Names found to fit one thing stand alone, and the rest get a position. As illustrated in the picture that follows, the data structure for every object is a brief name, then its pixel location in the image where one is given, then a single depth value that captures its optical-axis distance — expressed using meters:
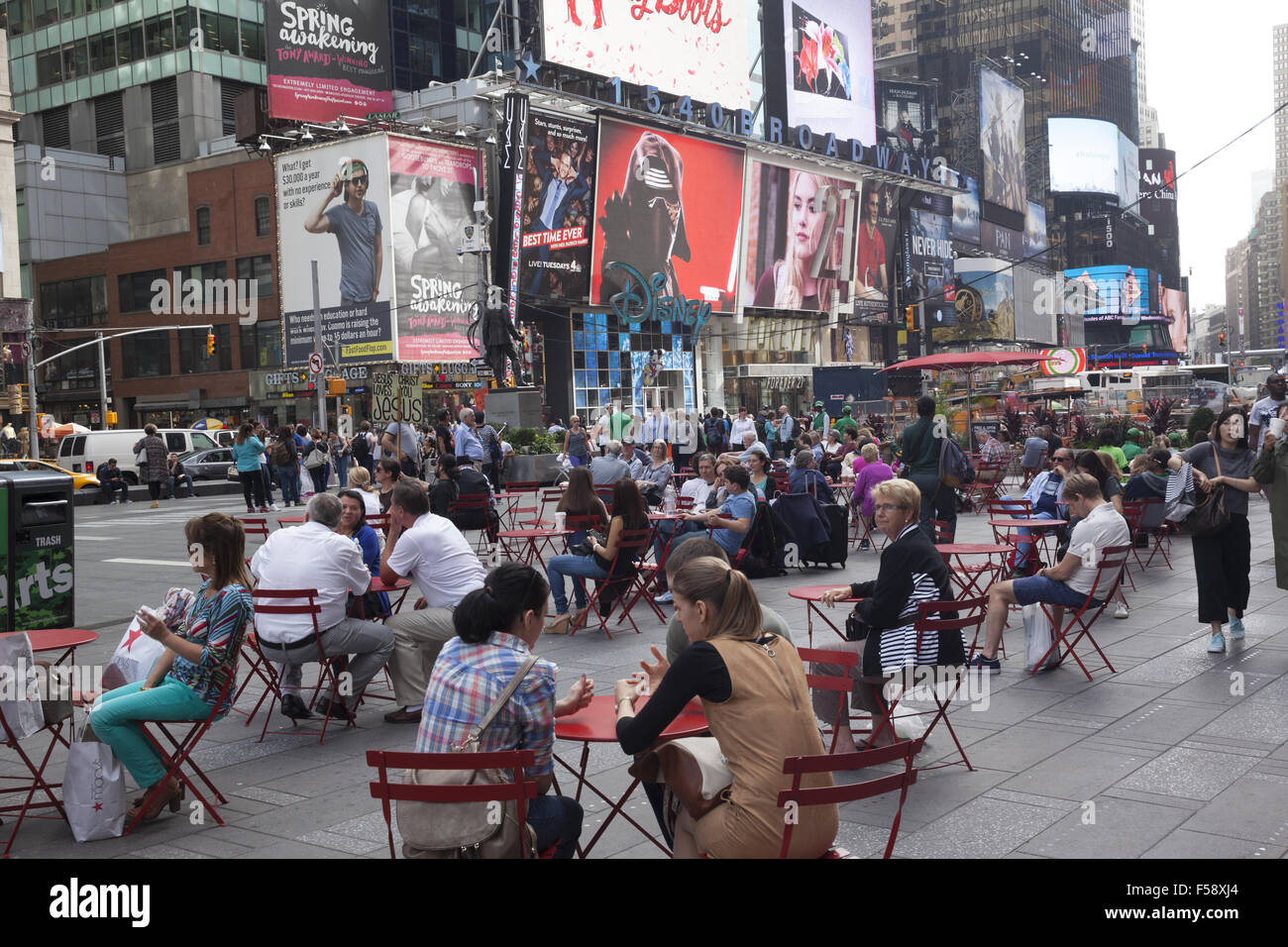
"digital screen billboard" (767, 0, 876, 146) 61.31
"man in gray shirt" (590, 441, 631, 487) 16.61
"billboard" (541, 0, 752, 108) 46.97
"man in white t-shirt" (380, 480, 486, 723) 7.40
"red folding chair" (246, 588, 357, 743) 6.83
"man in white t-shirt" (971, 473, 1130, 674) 8.00
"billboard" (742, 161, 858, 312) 58.59
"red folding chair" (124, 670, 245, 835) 5.41
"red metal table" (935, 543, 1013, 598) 9.22
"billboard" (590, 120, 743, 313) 49.31
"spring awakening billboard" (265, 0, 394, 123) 44.28
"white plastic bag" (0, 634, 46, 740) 5.52
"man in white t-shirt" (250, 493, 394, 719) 7.00
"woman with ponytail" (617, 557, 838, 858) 3.76
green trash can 9.19
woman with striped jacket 6.07
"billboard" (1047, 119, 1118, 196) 117.00
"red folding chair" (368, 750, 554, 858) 3.54
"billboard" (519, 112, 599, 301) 45.97
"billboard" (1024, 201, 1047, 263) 102.19
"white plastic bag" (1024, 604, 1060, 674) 8.23
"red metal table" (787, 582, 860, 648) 7.00
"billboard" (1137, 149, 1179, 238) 148.50
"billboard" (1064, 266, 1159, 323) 126.38
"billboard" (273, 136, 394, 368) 43.88
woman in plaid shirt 4.02
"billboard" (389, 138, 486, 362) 44.03
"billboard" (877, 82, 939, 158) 83.06
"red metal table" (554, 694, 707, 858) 4.25
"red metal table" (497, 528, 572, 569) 11.46
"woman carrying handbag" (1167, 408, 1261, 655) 8.61
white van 33.31
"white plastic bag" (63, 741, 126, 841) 5.42
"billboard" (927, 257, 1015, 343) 89.44
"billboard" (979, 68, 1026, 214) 88.62
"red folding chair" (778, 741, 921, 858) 3.50
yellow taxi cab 23.14
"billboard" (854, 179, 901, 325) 67.62
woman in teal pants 5.53
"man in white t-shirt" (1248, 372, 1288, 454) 13.91
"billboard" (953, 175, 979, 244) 84.44
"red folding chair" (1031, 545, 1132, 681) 7.92
